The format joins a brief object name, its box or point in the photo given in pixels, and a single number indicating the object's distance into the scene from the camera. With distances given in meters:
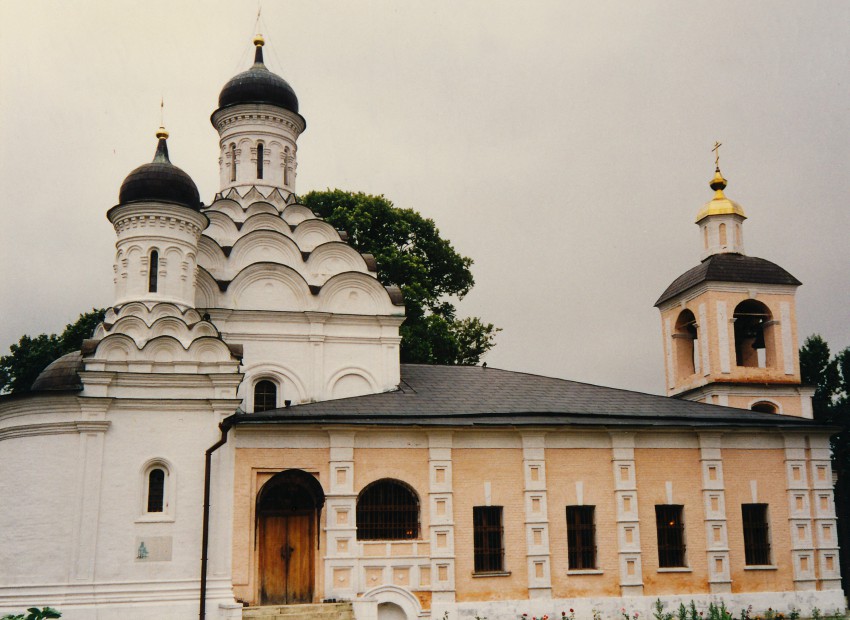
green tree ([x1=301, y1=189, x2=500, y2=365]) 27.20
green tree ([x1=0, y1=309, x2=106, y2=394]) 28.81
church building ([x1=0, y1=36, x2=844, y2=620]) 15.44
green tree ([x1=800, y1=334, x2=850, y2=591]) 30.27
